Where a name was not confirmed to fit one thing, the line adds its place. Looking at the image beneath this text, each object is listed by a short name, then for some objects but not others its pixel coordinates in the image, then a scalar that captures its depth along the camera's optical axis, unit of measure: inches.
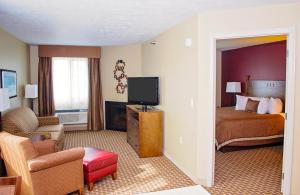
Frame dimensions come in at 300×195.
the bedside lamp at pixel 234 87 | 272.7
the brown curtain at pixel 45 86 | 253.8
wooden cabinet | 181.0
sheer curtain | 263.3
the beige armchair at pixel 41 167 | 104.3
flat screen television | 191.8
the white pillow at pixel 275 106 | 214.7
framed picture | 161.3
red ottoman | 130.3
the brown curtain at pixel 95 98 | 266.2
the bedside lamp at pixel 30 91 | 215.2
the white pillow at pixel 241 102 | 243.9
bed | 190.5
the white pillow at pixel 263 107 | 218.4
